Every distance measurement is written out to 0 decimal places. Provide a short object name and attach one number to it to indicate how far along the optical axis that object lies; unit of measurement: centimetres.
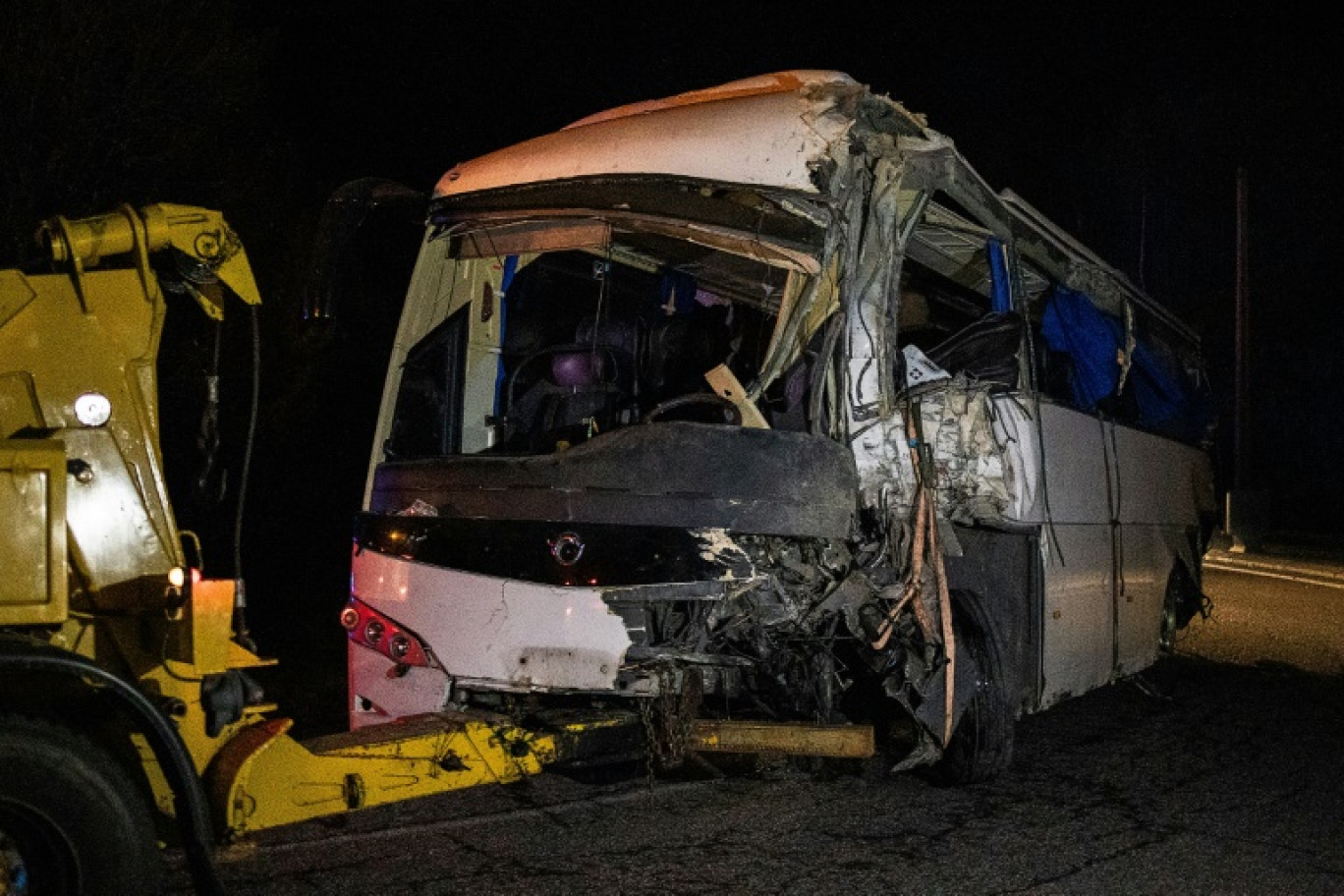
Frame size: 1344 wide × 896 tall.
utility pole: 2580
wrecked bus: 542
